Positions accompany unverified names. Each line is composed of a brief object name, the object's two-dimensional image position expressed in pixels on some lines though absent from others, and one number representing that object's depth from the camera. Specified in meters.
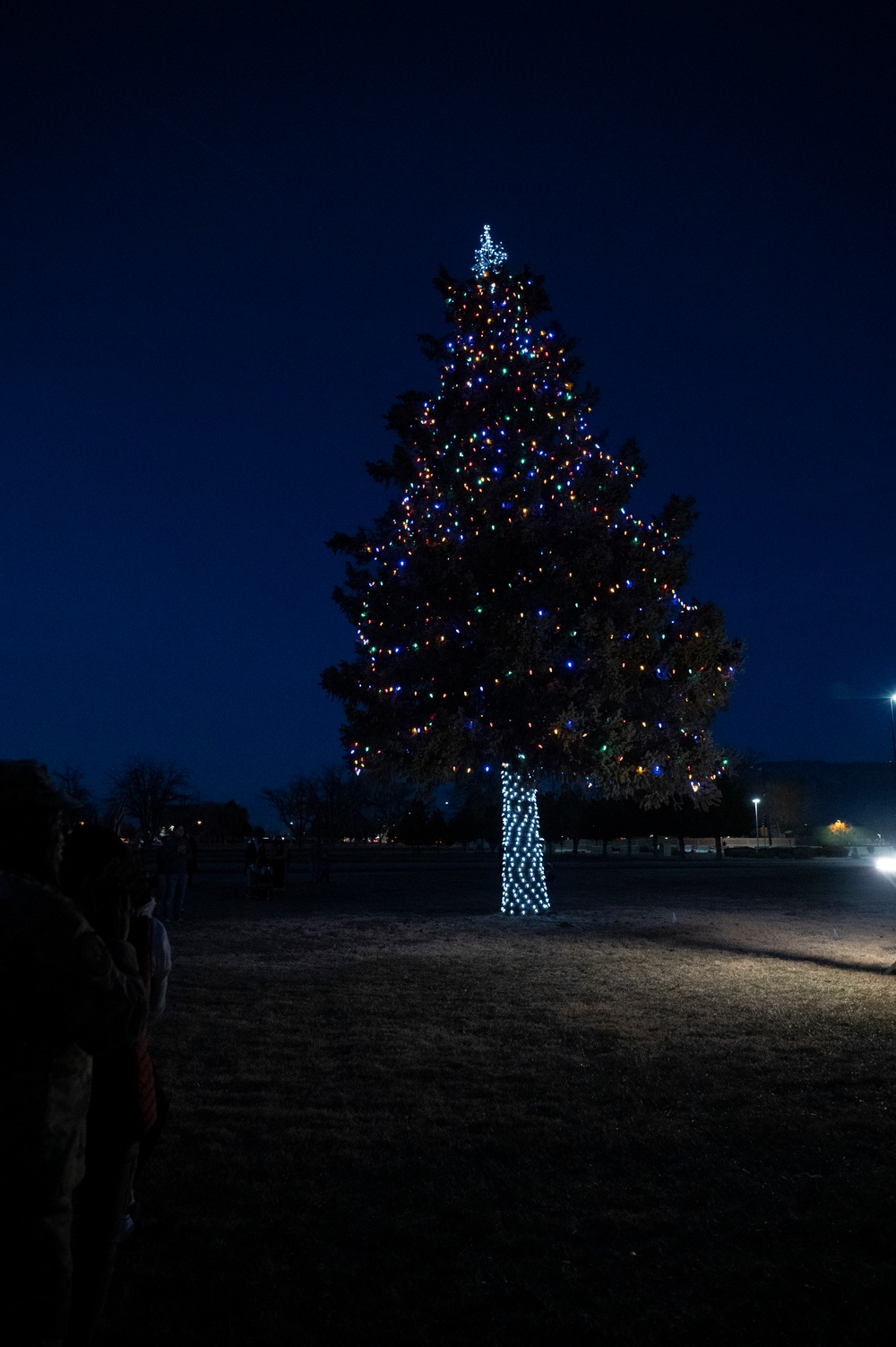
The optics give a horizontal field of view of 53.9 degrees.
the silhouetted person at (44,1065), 2.19
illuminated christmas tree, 16.17
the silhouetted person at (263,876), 21.05
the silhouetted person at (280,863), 22.25
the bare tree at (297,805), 74.19
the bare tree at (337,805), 66.19
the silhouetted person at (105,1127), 2.82
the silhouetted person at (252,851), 21.34
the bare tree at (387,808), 72.25
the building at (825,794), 93.50
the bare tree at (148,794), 63.81
